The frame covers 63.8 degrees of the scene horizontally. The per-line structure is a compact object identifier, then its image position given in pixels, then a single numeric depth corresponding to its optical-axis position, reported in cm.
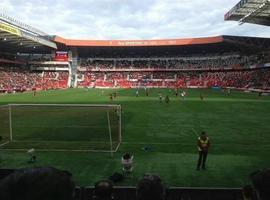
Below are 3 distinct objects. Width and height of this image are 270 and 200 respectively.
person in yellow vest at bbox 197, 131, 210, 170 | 986
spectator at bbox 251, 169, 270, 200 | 244
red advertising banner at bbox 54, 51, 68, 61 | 7095
